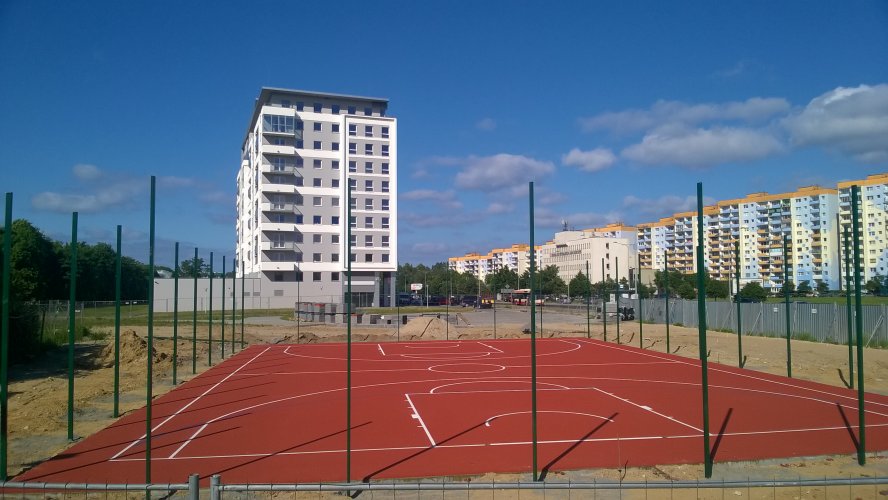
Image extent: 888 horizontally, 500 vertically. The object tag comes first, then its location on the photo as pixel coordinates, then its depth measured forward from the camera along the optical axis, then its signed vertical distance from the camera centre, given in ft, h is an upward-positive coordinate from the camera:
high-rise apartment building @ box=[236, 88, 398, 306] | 214.28 +31.27
